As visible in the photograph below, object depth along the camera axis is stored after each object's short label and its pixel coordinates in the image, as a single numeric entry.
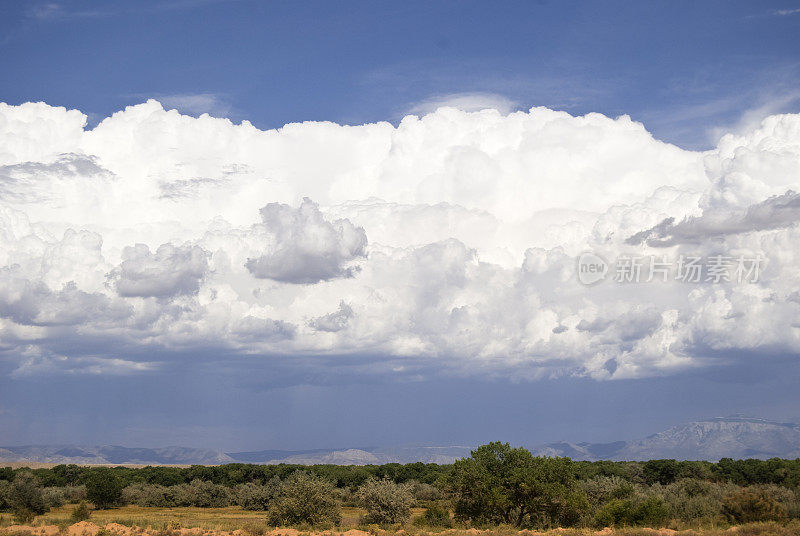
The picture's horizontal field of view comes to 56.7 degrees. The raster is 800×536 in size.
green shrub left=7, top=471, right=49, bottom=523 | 65.74
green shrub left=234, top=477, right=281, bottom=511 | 82.44
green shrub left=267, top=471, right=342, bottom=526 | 55.47
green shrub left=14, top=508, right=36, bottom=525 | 53.13
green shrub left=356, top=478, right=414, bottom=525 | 59.62
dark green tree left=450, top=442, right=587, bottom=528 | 50.72
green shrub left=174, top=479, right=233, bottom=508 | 86.01
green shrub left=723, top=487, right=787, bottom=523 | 51.34
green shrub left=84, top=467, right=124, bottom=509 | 79.88
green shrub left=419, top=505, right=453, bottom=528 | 53.09
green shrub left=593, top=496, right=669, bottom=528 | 50.50
